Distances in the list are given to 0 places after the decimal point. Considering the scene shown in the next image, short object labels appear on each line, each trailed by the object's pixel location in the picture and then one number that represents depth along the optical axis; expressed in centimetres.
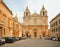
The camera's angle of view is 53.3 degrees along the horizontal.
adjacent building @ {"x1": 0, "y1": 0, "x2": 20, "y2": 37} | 1573
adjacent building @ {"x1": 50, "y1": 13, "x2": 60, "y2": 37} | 2241
